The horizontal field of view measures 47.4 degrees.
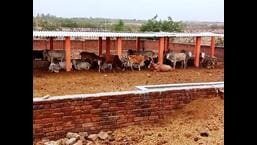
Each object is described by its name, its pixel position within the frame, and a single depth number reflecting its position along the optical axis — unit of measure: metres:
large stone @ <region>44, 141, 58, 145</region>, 4.88
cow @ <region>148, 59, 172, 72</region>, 11.27
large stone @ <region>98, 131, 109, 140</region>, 5.16
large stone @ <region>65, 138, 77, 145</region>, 4.90
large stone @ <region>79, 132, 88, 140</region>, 5.12
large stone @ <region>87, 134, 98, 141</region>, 5.12
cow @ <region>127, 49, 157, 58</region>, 12.20
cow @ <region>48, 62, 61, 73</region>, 10.44
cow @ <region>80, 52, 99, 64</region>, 11.27
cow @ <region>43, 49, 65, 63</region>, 11.15
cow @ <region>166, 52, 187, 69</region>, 12.03
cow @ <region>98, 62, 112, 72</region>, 10.92
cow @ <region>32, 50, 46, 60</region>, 11.57
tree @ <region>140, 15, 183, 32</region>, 19.20
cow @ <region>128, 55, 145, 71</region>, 11.28
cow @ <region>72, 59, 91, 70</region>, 10.81
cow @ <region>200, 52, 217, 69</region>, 12.44
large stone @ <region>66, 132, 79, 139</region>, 5.07
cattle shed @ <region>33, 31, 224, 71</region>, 10.29
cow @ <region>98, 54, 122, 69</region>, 11.21
